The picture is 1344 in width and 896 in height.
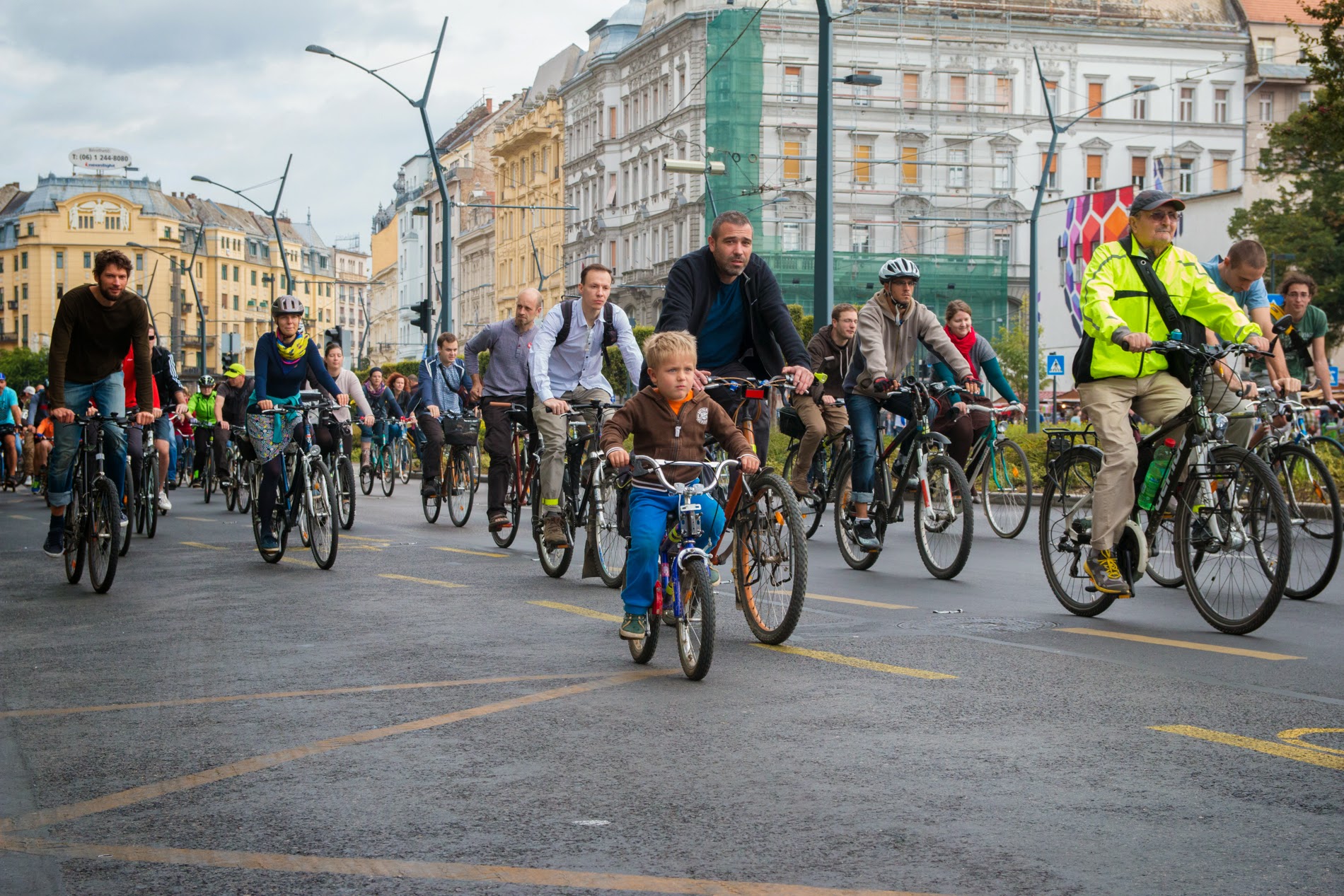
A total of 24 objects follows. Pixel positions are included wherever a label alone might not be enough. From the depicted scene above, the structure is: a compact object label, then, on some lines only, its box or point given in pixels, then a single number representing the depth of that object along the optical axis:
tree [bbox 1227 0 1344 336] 54.47
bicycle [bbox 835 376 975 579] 10.84
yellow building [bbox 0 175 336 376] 155.88
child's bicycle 6.71
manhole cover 8.43
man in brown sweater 10.77
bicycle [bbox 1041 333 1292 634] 7.77
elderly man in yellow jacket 8.33
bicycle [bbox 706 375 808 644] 7.28
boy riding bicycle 7.10
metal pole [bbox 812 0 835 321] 21.80
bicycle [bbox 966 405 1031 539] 14.24
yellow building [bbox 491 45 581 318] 97.12
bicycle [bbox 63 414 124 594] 10.67
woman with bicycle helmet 12.75
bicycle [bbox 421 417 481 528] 17.52
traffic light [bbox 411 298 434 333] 34.06
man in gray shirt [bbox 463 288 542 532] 13.53
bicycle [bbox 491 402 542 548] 12.60
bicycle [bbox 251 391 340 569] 12.27
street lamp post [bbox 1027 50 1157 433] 41.12
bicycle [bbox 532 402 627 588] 10.48
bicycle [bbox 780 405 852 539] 14.22
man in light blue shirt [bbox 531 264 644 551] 11.27
